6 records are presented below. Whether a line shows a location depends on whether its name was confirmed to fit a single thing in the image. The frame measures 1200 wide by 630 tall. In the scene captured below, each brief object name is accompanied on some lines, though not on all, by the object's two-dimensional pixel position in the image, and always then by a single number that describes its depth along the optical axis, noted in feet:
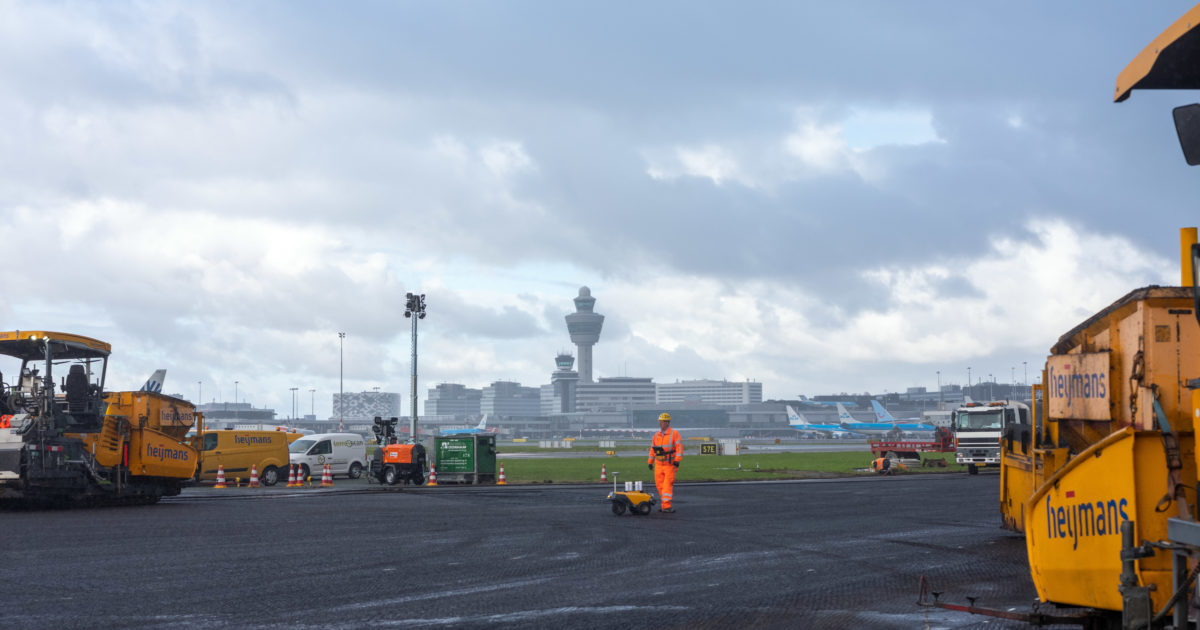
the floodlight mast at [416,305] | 159.63
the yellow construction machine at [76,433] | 60.70
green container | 100.68
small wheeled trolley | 58.29
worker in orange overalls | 57.98
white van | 117.70
